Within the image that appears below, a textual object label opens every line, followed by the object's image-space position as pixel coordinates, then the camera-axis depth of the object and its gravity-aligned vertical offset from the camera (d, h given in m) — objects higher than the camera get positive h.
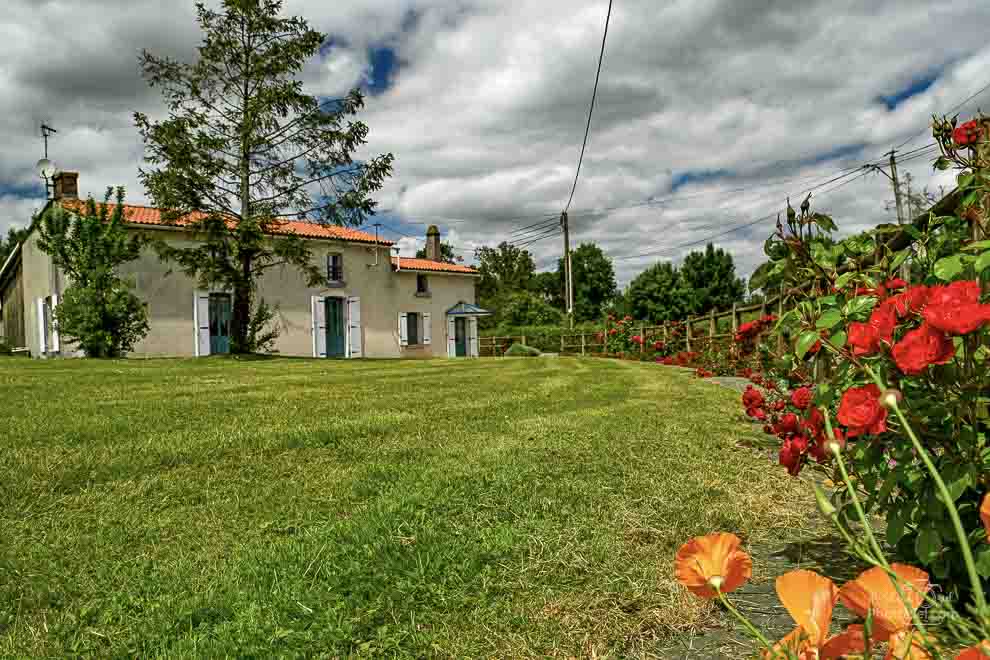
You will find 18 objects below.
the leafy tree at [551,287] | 57.78 +4.73
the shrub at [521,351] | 24.48 -0.57
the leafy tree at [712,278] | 42.50 +3.68
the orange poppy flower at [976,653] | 0.56 -0.32
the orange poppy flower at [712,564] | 0.67 -0.27
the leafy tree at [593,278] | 51.81 +4.82
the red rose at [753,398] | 2.85 -0.33
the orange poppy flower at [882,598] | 0.65 -0.30
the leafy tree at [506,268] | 49.38 +5.89
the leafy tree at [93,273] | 12.59 +1.74
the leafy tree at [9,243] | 44.12 +8.78
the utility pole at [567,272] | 25.20 +2.69
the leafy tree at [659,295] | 41.16 +2.50
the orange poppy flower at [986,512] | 0.61 -0.20
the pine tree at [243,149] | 12.80 +4.40
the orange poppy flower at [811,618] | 0.63 -0.31
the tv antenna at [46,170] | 16.47 +5.11
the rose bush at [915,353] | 1.06 -0.06
